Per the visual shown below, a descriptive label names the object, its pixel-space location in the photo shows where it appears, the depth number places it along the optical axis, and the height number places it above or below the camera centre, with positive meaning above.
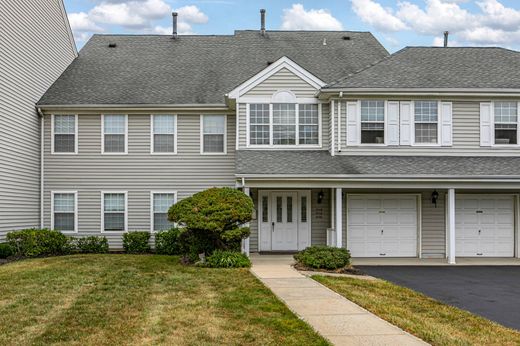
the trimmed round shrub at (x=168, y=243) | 20.72 -1.88
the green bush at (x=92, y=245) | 20.92 -1.96
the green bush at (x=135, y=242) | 20.94 -1.86
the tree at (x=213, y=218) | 16.58 -0.81
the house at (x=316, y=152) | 19.31 +1.26
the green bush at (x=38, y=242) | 19.00 -1.74
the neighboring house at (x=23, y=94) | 18.97 +3.13
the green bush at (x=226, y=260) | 16.34 -1.96
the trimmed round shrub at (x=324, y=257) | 16.33 -1.88
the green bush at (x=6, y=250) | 18.23 -1.88
